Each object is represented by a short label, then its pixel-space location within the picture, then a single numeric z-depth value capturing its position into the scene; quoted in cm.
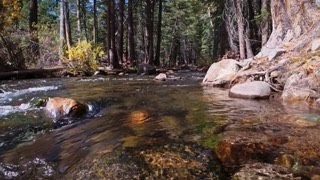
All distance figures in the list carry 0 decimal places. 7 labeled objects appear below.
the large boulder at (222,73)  734
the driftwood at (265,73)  569
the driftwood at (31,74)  855
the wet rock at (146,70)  1144
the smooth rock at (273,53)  684
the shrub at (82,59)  1015
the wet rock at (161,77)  901
